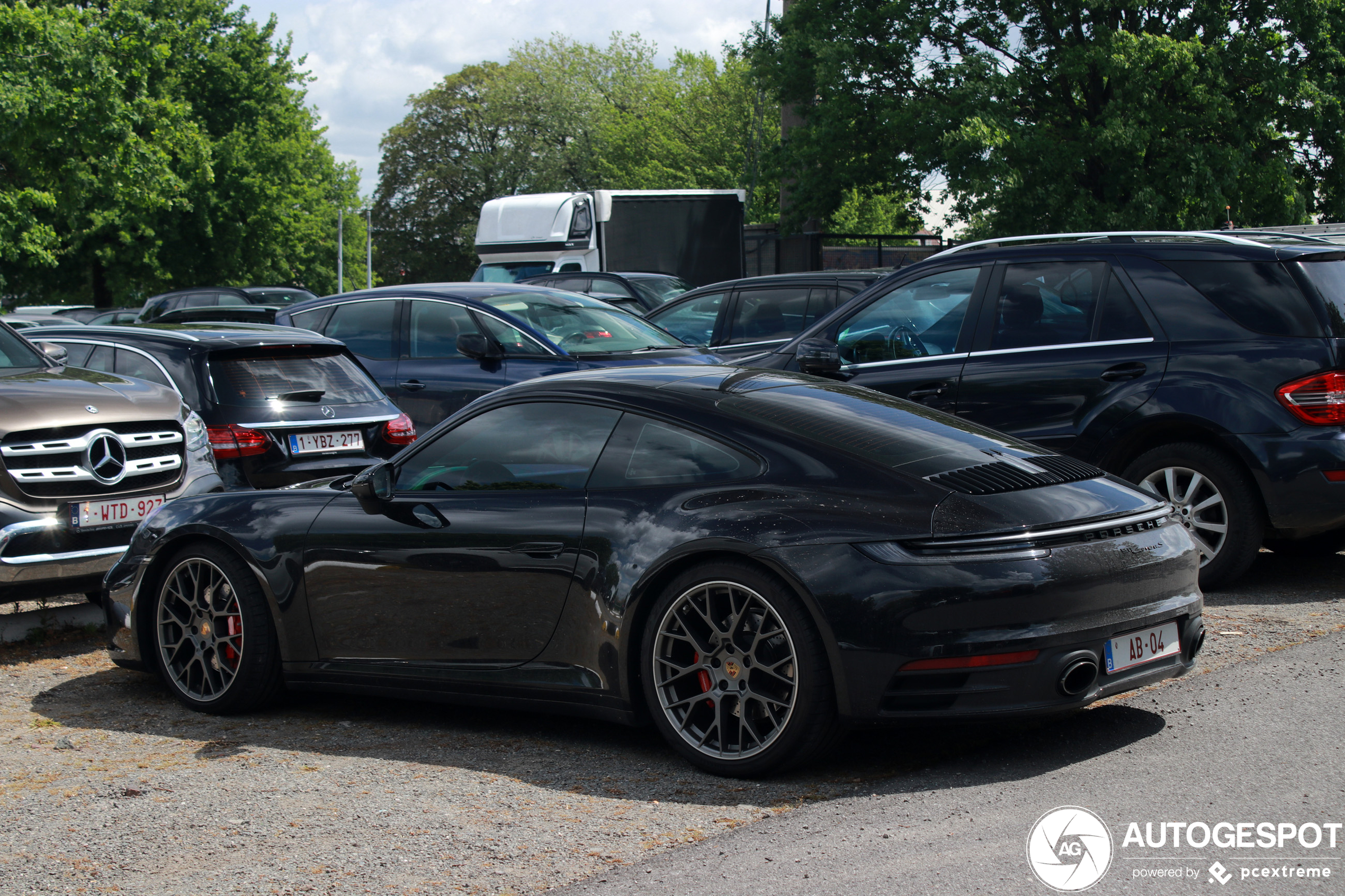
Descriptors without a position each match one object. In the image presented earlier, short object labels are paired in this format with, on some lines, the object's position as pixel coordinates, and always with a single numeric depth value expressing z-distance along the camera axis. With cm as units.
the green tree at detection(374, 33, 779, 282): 6397
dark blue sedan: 1062
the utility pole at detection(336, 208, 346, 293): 4959
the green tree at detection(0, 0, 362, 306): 2878
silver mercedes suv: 669
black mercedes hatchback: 827
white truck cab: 2258
